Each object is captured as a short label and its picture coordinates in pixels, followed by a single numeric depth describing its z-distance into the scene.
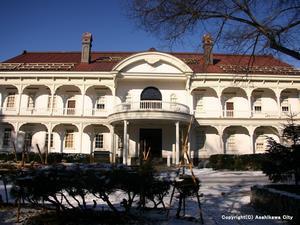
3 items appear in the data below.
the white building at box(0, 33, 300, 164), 27.55
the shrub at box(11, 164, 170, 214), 6.82
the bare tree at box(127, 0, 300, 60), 8.79
